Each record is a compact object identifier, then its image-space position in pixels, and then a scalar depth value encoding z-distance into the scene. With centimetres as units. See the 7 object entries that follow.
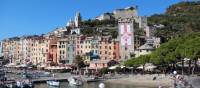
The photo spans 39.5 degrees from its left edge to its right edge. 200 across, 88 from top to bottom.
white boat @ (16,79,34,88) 3657
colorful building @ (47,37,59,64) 7685
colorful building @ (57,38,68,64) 7478
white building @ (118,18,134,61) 5868
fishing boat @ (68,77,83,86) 4418
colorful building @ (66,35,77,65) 7390
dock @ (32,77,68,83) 4656
